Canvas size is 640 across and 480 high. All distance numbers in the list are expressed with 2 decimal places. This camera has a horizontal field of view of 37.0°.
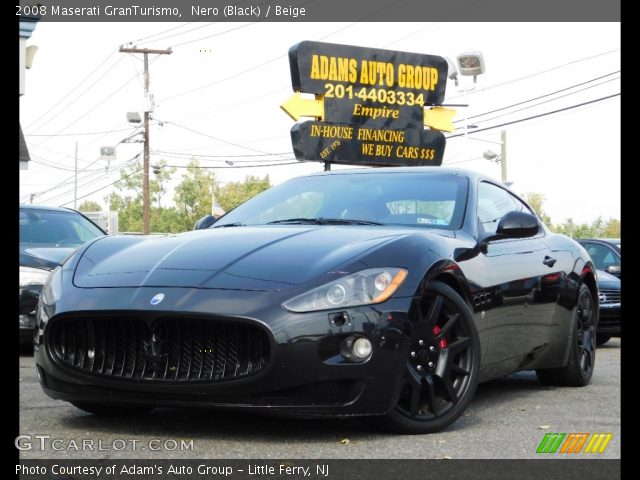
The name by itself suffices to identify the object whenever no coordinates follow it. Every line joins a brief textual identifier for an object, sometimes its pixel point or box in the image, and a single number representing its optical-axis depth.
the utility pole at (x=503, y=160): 35.59
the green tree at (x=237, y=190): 60.22
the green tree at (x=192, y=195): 65.56
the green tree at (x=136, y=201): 69.19
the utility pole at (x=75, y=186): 71.00
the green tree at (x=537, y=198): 74.56
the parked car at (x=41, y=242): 8.07
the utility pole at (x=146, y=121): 43.12
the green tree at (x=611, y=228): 46.98
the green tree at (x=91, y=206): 91.56
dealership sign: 19.91
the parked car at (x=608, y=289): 10.94
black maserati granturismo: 4.01
